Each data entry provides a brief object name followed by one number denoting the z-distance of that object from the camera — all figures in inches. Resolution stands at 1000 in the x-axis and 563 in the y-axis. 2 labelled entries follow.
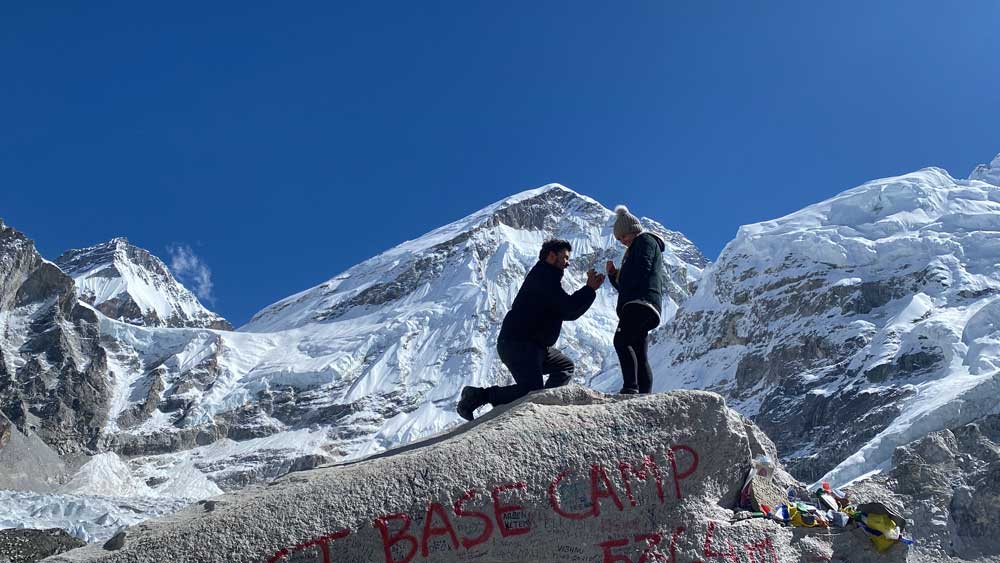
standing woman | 293.6
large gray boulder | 218.5
